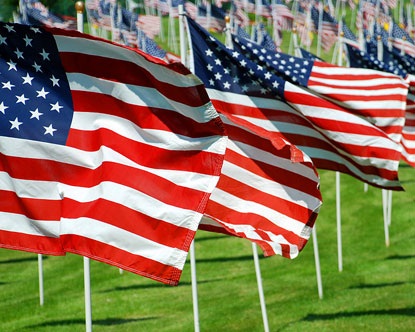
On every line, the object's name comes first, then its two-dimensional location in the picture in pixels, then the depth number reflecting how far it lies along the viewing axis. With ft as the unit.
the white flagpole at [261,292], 48.08
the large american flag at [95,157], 30.83
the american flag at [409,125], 60.90
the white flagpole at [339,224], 70.95
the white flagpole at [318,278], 62.39
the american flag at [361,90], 50.16
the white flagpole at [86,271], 32.68
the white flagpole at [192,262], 42.16
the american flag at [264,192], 39.11
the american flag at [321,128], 44.78
